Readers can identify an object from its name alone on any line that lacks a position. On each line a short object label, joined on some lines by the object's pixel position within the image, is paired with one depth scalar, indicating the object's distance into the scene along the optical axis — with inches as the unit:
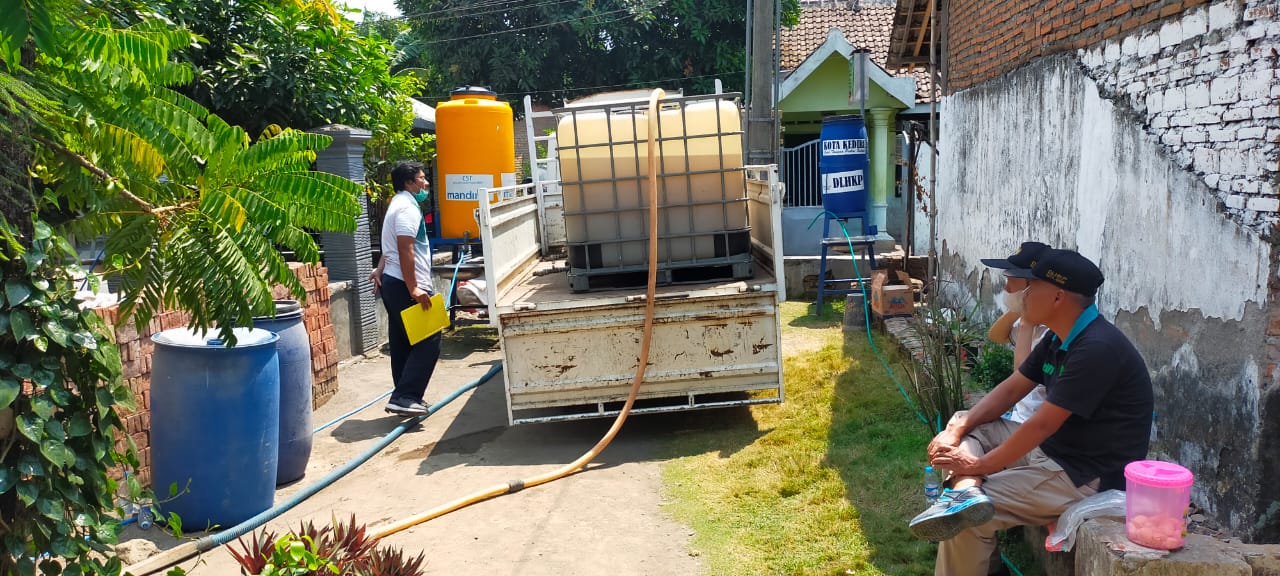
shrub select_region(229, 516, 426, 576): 129.8
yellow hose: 196.7
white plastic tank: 247.6
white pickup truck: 232.1
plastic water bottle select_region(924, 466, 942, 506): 151.7
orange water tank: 382.3
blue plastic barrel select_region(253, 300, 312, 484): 216.7
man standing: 263.7
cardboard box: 355.9
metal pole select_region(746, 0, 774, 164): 456.1
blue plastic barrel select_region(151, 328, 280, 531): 186.7
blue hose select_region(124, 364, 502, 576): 169.3
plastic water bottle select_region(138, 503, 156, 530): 188.2
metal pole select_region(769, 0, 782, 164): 485.1
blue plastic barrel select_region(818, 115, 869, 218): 389.4
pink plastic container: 105.3
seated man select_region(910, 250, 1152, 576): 126.2
